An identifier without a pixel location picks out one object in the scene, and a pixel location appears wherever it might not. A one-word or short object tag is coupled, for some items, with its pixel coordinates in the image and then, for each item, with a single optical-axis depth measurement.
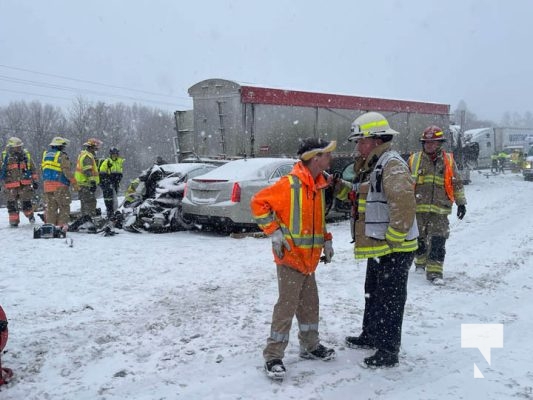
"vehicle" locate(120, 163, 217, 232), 9.94
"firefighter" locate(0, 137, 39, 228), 10.38
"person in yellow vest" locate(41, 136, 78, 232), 9.73
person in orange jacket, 3.66
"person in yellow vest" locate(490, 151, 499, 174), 28.39
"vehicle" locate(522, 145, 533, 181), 22.30
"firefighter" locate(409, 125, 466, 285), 6.22
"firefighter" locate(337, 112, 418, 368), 3.75
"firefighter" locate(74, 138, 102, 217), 10.37
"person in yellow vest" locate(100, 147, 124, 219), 12.18
